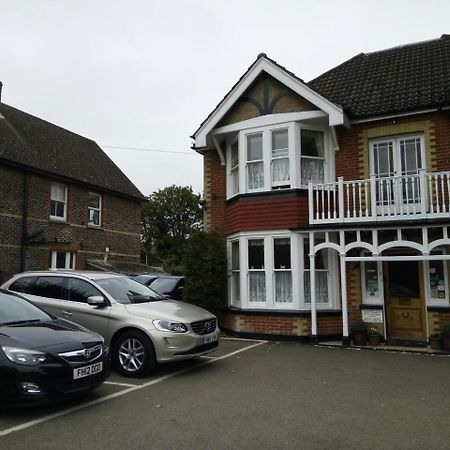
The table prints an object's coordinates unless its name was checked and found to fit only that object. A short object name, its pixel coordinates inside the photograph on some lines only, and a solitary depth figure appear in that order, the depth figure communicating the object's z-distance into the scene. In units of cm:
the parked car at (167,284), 1321
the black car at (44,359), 518
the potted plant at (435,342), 1008
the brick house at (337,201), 1085
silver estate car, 740
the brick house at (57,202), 1722
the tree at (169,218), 5309
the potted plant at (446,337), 988
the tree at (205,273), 1235
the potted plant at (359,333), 1075
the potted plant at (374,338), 1066
